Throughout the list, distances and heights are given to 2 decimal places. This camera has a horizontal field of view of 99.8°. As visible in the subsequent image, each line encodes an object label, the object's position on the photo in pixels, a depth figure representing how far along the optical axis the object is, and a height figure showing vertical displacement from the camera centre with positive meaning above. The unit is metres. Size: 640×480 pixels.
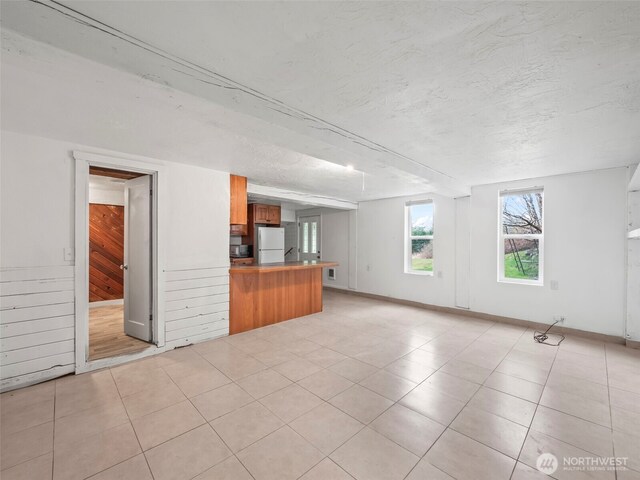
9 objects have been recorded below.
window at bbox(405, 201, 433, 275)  5.73 +0.04
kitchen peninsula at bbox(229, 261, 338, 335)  4.10 -0.93
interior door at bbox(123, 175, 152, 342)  3.49 -0.27
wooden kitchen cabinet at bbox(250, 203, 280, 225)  6.43 +0.63
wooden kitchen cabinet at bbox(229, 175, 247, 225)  4.14 +0.61
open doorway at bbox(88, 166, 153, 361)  3.43 -0.66
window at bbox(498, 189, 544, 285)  4.34 +0.05
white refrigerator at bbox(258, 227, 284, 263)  6.33 -0.12
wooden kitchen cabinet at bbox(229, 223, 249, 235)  4.57 +0.17
